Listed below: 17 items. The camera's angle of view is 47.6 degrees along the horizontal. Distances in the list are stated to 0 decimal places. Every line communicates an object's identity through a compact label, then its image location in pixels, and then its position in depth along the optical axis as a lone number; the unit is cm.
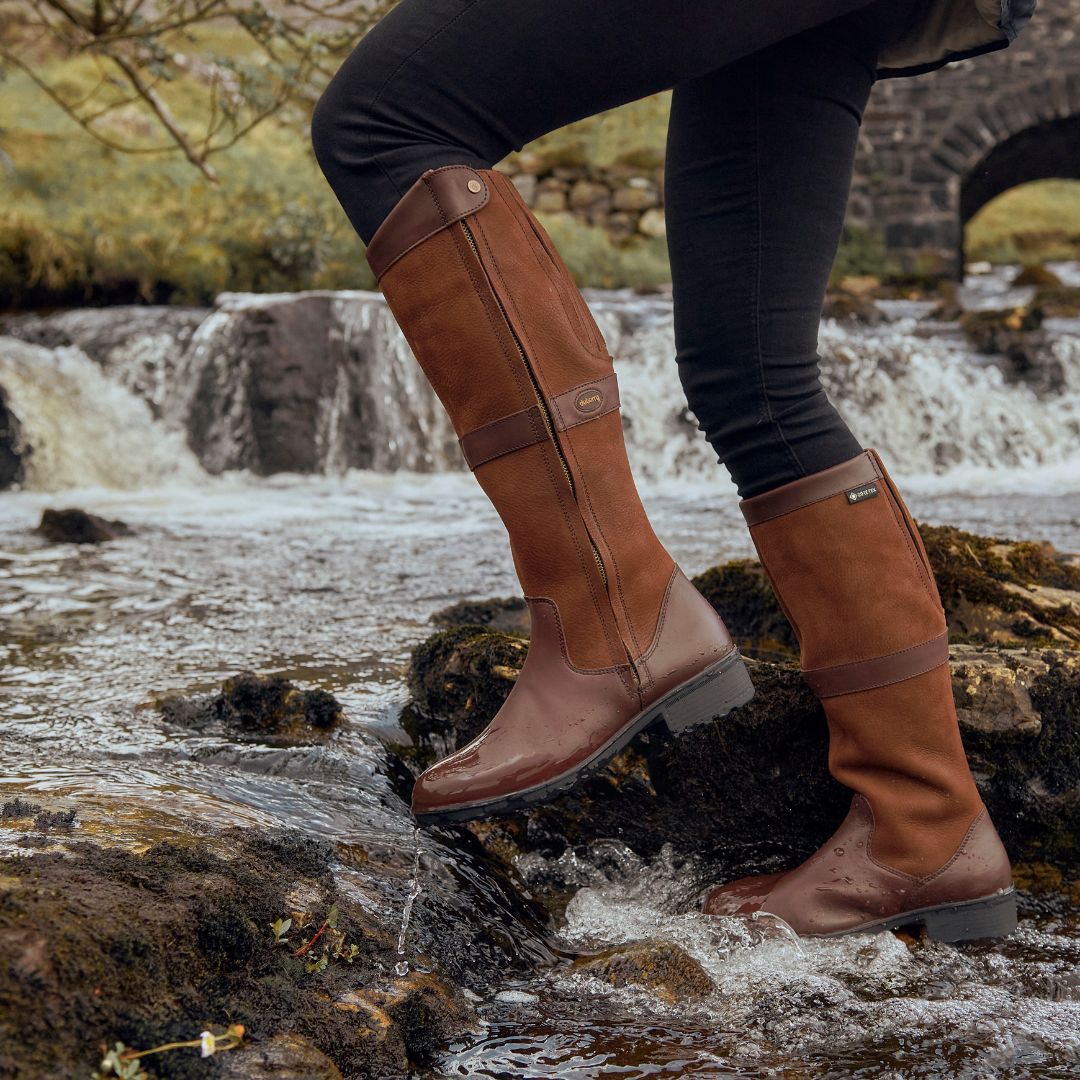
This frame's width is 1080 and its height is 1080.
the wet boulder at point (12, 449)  793
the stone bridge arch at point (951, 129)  1452
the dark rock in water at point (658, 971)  142
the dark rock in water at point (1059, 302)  1121
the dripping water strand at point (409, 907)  137
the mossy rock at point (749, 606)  245
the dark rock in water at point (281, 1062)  106
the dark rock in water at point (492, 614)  289
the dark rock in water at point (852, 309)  1117
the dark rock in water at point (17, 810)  139
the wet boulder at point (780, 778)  184
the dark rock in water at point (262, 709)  212
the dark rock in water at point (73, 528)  491
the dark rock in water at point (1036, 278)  1538
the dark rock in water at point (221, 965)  101
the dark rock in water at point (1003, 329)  947
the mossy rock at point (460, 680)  200
